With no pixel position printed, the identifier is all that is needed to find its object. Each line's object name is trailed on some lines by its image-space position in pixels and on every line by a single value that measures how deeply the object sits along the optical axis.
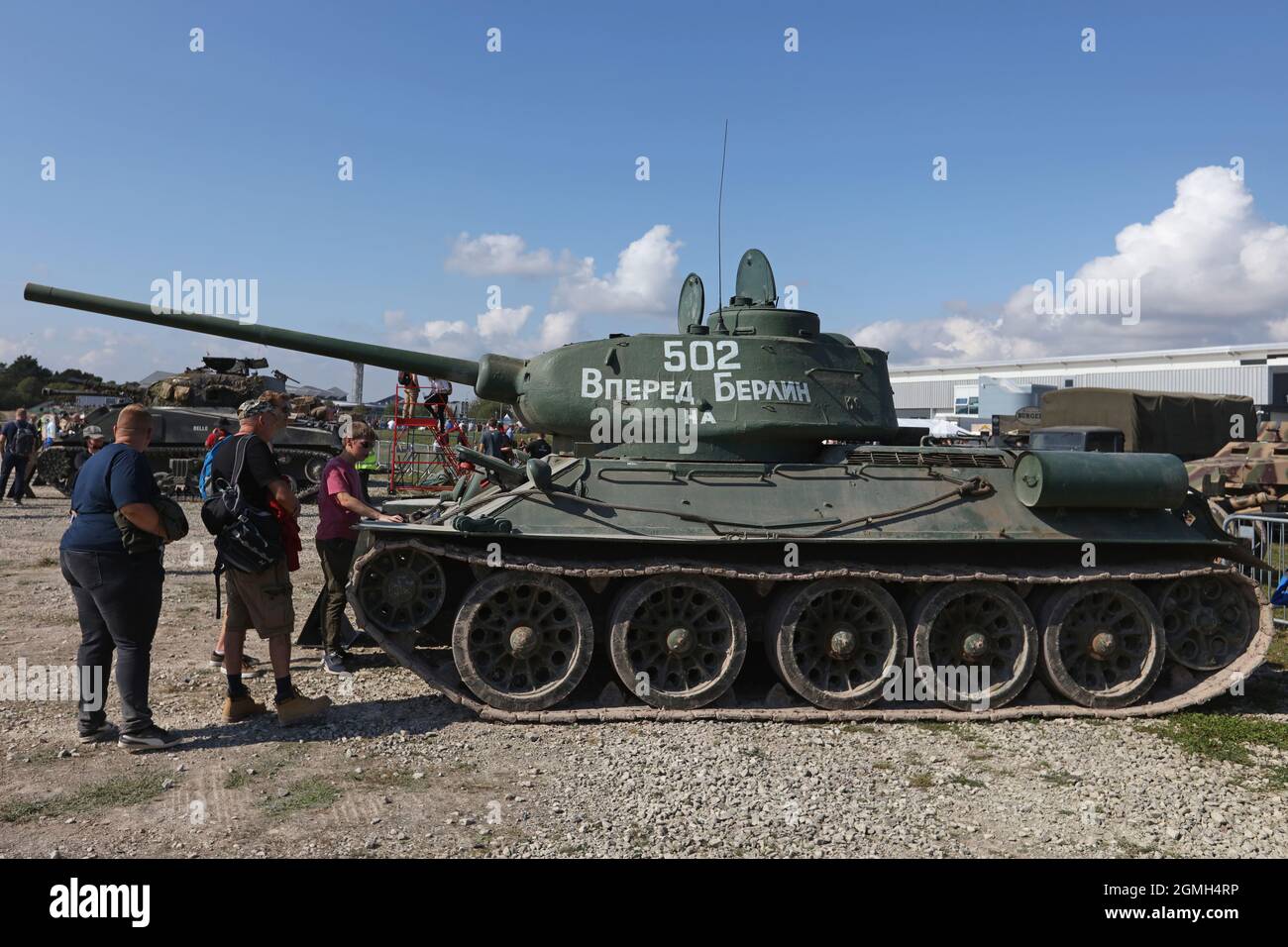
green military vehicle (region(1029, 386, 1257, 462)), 25.62
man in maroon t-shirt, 8.30
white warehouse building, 44.39
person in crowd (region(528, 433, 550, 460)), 20.05
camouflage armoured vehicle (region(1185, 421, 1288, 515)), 18.73
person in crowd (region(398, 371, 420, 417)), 23.58
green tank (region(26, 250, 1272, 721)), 7.46
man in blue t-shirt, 6.25
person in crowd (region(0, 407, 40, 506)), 20.03
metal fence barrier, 11.09
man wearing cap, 6.88
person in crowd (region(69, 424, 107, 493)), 12.29
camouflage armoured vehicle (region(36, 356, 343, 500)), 20.98
